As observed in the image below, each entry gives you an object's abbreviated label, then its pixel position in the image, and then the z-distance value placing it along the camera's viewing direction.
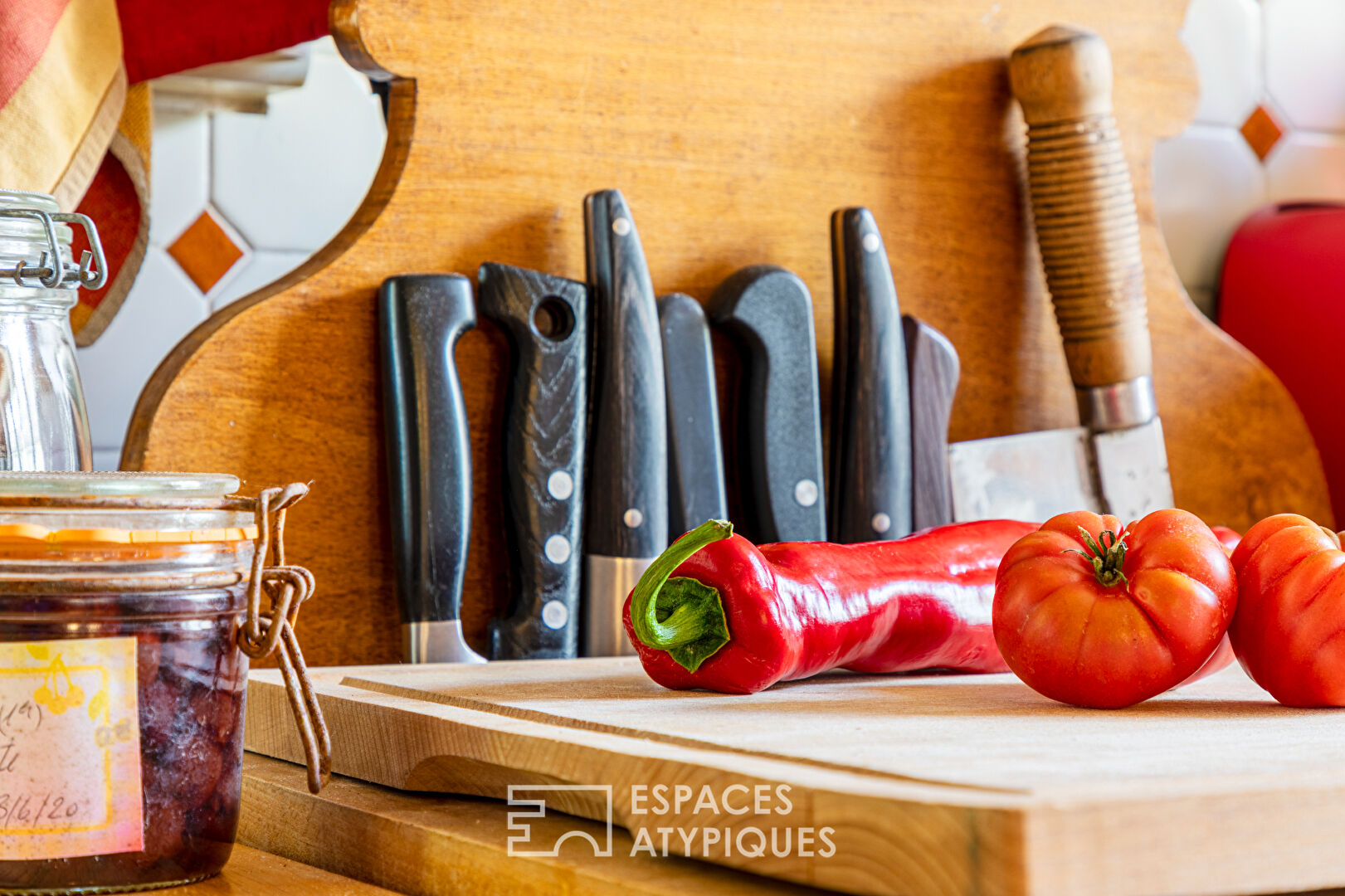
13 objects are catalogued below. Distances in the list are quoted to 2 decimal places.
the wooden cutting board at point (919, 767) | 0.68
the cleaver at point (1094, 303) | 1.05
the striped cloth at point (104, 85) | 0.93
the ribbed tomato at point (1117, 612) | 0.83
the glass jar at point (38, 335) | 0.81
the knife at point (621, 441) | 0.96
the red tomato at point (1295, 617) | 0.83
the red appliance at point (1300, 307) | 1.16
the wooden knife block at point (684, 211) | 0.96
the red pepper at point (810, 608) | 0.85
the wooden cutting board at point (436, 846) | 0.74
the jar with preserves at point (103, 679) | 0.74
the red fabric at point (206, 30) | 0.98
